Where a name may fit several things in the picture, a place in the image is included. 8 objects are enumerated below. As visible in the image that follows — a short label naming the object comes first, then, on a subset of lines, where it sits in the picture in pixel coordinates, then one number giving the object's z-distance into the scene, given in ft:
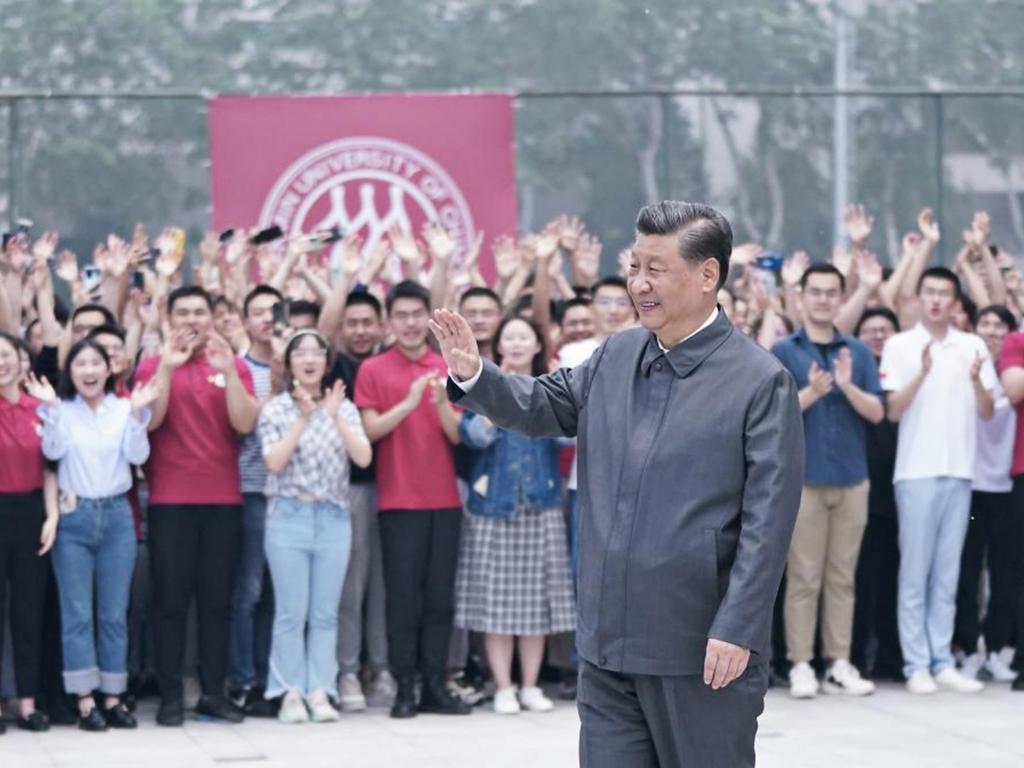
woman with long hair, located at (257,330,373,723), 44.71
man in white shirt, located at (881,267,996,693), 48.97
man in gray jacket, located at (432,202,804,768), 23.62
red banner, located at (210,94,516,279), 62.45
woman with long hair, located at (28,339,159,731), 43.50
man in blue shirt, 48.02
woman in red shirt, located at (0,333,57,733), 43.03
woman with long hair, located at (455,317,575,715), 46.17
